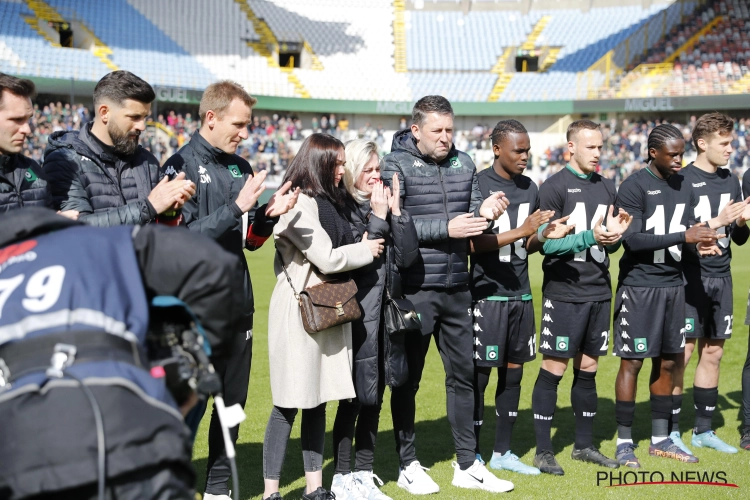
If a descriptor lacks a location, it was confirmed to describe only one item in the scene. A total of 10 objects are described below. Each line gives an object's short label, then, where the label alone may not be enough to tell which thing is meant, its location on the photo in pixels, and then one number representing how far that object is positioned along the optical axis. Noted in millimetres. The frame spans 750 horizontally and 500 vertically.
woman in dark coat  4977
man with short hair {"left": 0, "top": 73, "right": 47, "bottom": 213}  3883
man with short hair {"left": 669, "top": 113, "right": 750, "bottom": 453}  6309
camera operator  1995
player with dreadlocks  5953
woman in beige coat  4684
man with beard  4219
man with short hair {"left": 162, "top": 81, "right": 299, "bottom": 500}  4590
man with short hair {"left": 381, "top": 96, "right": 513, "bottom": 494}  5332
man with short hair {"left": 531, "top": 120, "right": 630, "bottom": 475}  5797
